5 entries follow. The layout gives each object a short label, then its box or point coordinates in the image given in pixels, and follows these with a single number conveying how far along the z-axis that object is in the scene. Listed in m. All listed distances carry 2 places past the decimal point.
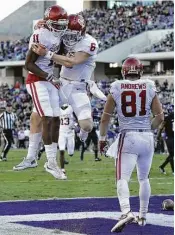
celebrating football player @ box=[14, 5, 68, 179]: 15.26
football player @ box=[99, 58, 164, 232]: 13.39
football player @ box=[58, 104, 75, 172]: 29.17
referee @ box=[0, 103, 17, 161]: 38.22
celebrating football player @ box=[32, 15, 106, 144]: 15.43
